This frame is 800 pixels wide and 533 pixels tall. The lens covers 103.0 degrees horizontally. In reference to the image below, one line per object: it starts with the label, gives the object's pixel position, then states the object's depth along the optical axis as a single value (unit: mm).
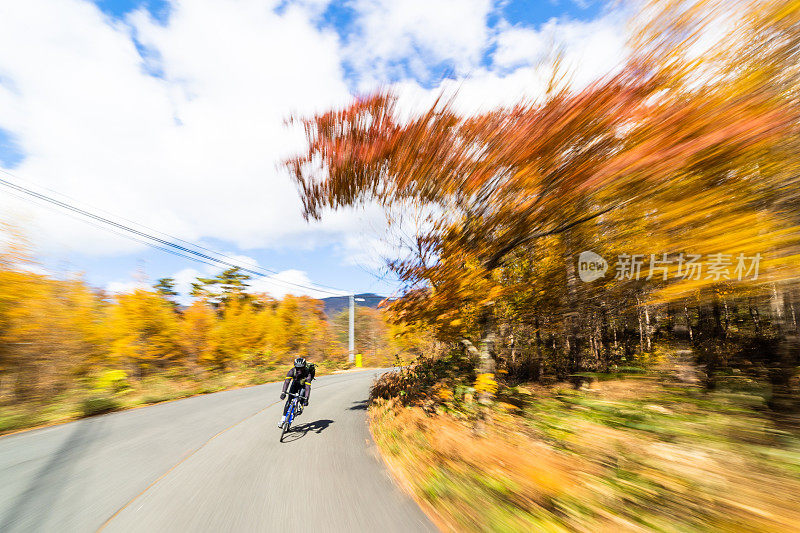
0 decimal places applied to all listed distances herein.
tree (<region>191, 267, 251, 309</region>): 33562
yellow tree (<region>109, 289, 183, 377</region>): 16188
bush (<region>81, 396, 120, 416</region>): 9969
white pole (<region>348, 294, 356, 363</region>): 33425
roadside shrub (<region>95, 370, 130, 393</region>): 13397
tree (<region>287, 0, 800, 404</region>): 2486
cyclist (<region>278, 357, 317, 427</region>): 7573
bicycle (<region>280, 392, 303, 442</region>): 6752
